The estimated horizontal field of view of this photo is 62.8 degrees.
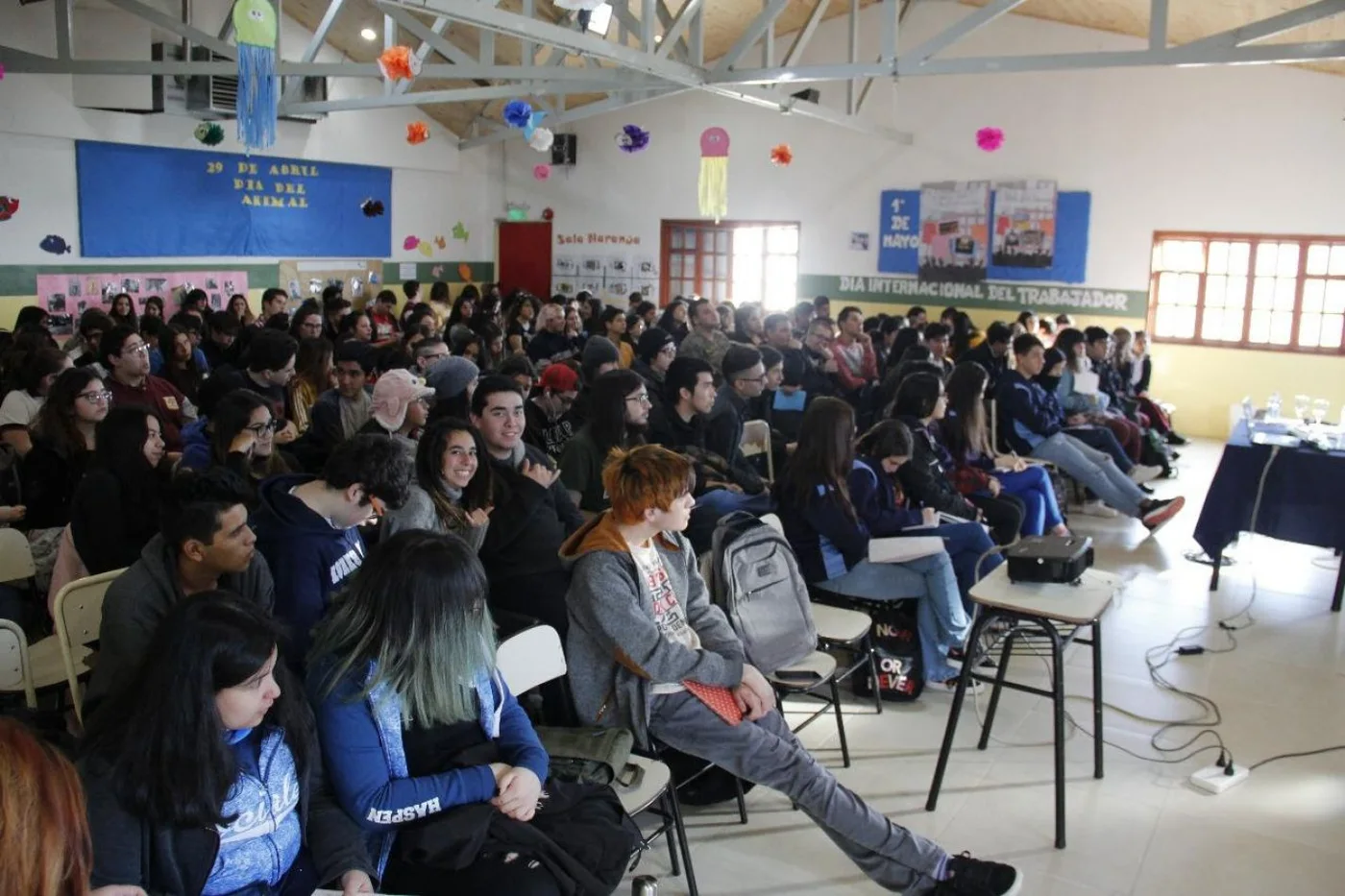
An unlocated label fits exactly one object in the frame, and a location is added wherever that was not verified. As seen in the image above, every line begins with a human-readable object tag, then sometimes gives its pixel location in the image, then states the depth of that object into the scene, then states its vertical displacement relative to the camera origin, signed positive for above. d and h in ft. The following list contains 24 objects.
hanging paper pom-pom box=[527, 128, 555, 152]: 29.25 +3.92
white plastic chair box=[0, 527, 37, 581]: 11.14 -2.85
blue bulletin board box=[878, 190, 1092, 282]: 34.96 +2.04
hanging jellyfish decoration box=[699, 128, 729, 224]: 32.22 +3.60
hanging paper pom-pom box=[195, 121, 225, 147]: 32.27 +4.23
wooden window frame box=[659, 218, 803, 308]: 42.70 +1.52
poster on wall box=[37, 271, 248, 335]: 30.50 -0.31
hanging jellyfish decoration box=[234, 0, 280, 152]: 18.60 +3.59
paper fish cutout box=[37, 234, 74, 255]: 30.22 +0.79
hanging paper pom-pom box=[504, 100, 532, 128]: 27.58 +4.33
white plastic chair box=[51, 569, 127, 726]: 8.68 -2.75
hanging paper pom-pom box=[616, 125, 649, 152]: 34.30 +4.69
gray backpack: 10.57 -2.89
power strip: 11.23 -4.81
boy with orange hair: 8.75 -3.23
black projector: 10.28 -2.41
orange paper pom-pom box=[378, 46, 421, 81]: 21.89 +4.36
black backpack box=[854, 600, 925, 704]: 13.14 -4.21
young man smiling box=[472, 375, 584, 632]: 10.70 -2.35
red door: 45.75 +1.32
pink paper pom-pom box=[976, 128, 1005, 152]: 33.81 +4.93
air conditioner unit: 31.30 +5.20
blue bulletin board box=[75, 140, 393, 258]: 31.55 +2.32
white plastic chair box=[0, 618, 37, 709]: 9.09 -3.15
